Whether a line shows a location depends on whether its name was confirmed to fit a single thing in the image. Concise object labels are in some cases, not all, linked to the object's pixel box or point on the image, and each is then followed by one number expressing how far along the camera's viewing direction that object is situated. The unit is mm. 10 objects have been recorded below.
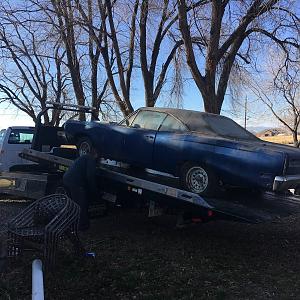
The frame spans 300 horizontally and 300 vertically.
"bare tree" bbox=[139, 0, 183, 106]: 9819
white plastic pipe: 2696
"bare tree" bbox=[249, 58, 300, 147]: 10159
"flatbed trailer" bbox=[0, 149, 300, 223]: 3924
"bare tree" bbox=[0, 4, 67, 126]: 14447
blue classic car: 3822
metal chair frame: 3622
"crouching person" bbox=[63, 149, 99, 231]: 4710
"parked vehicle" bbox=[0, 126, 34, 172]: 7693
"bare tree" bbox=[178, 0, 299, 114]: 8047
